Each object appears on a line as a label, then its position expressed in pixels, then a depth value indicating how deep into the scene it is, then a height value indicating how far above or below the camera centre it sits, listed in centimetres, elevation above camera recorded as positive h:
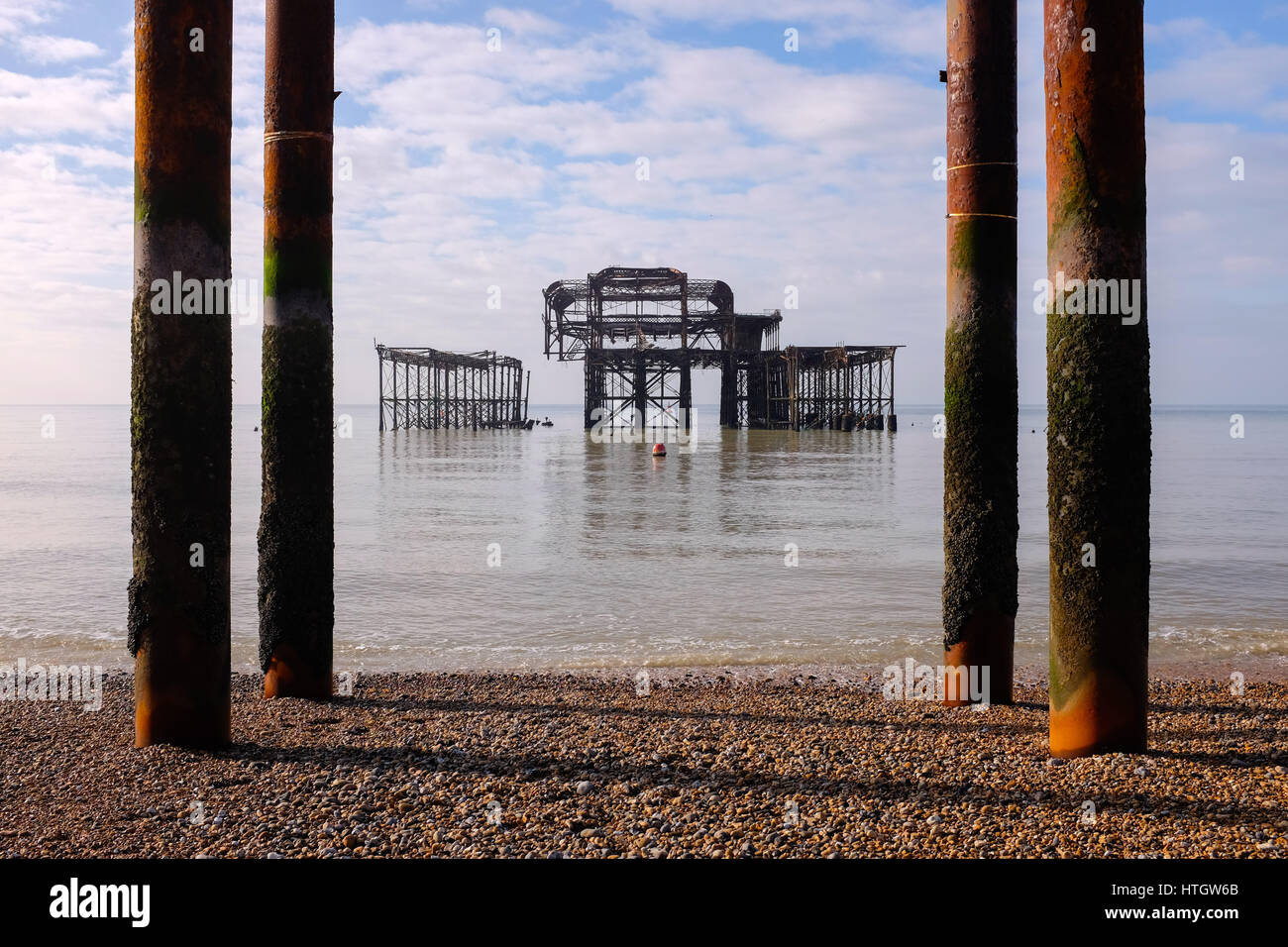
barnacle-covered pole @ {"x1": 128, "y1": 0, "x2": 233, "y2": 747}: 529 +48
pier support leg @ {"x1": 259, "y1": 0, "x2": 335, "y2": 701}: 664 +93
